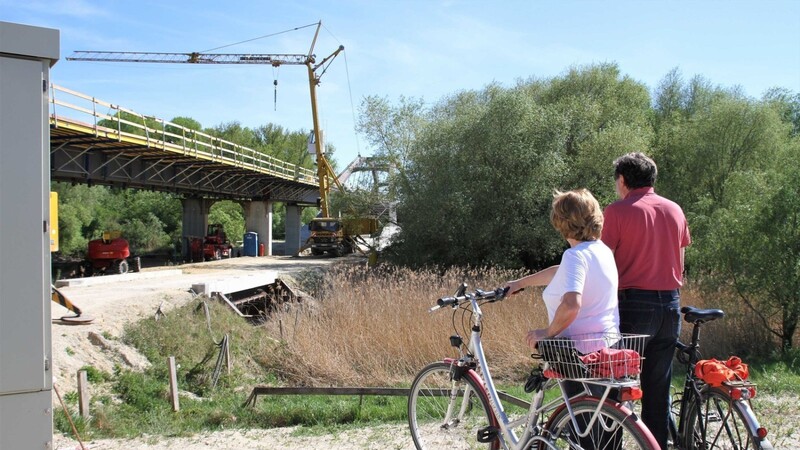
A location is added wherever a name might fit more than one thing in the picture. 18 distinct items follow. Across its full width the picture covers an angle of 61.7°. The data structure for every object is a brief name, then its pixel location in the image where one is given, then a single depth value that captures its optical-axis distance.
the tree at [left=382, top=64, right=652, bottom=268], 23.30
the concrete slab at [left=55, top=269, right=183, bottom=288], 18.44
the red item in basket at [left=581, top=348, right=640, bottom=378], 3.30
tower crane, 46.62
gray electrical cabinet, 3.38
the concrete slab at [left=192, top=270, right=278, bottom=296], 16.95
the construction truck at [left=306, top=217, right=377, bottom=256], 39.22
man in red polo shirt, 3.94
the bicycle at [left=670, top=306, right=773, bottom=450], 3.67
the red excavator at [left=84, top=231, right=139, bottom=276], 29.56
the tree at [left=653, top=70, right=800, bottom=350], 11.37
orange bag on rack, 3.74
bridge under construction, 24.27
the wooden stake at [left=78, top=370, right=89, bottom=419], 7.58
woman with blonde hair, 3.47
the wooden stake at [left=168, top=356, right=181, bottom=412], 8.78
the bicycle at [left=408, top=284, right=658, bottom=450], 3.34
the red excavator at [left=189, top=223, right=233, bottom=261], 41.19
